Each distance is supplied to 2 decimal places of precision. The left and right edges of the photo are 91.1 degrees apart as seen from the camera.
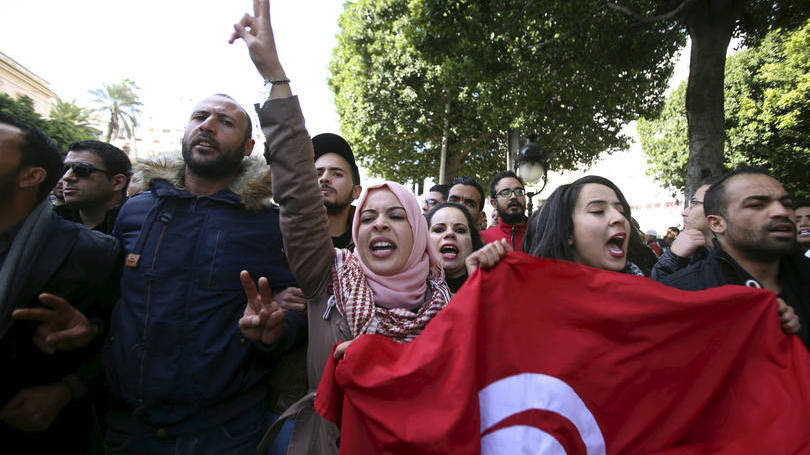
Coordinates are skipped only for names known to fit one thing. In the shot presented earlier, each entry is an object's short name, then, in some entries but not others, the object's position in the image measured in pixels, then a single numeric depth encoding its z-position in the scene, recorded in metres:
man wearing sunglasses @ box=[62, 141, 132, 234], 2.63
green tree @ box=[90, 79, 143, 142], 44.44
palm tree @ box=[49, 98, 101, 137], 35.31
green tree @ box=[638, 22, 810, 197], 15.45
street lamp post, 7.23
